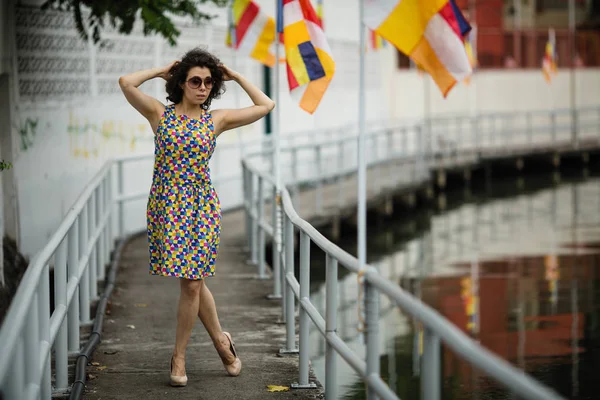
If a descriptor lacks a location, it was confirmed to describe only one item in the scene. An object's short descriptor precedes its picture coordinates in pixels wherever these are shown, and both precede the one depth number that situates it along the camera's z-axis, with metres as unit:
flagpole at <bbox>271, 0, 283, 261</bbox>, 13.09
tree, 14.00
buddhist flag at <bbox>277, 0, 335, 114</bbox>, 11.15
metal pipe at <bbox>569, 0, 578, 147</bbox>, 49.89
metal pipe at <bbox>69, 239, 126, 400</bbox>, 8.77
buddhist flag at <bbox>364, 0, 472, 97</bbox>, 8.93
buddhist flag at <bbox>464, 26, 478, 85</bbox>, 42.53
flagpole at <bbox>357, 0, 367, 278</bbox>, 8.80
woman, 8.50
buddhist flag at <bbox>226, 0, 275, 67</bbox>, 17.36
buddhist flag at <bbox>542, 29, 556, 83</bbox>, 47.06
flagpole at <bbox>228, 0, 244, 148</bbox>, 26.42
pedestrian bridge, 5.75
